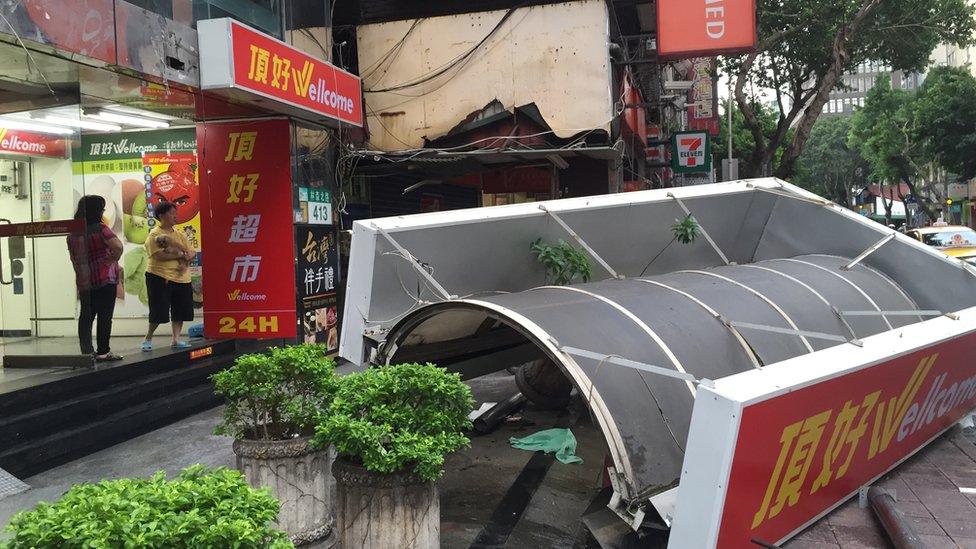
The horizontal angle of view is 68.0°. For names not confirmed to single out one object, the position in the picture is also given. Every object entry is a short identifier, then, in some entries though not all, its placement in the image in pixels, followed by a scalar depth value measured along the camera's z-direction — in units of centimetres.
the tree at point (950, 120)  2909
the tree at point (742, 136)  3294
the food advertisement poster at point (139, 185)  1099
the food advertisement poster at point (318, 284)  938
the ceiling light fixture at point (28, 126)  709
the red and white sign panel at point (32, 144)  703
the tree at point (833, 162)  6588
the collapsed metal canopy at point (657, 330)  417
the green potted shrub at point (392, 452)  379
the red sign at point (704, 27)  1167
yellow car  1739
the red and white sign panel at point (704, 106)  2448
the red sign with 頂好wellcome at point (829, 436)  369
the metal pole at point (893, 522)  470
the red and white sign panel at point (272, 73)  749
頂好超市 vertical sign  918
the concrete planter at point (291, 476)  419
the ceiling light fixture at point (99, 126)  978
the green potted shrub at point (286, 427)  421
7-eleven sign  1822
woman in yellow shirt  844
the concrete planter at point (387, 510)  384
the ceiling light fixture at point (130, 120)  909
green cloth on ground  679
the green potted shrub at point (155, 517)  217
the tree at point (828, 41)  1959
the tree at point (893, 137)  3729
